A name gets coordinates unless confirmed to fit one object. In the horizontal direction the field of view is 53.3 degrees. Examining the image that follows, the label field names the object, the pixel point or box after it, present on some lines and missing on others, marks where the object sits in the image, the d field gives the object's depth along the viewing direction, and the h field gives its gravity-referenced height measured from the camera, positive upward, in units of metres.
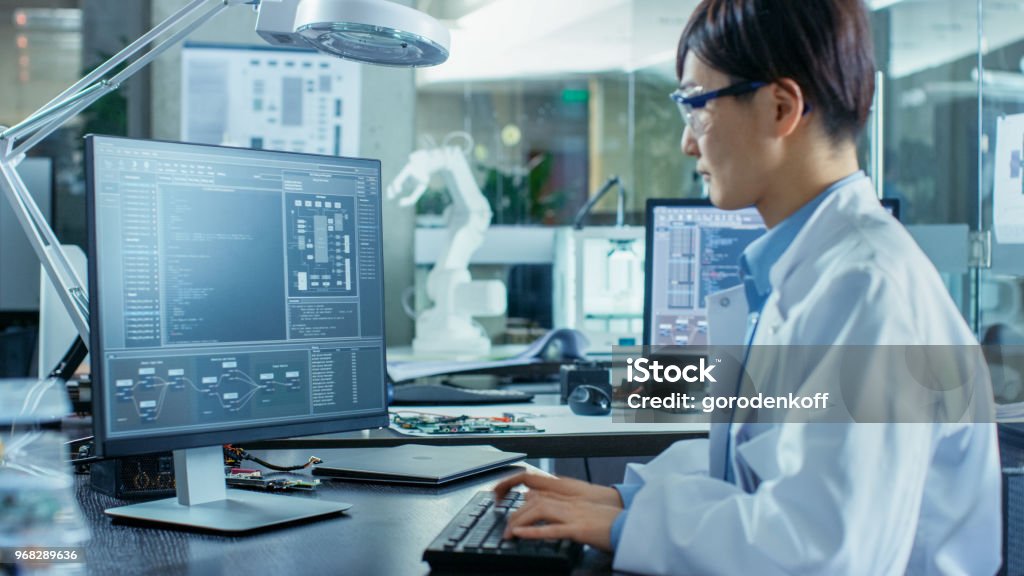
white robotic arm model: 3.26 -0.03
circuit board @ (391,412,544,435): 1.82 -0.28
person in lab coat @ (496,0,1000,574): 0.79 -0.06
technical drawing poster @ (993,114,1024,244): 2.49 +0.22
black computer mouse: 2.04 -0.26
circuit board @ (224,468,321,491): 1.32 -0.27
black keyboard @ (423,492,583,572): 0.94 -0.26
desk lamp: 1.28 +0.34
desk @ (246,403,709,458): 1.76 -0.29
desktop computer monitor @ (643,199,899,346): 2.25 +0.01
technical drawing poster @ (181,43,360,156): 3.76 +0.65
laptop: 1.38 -0.27
